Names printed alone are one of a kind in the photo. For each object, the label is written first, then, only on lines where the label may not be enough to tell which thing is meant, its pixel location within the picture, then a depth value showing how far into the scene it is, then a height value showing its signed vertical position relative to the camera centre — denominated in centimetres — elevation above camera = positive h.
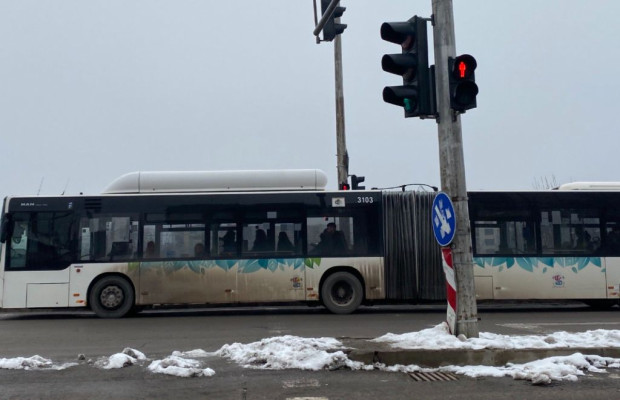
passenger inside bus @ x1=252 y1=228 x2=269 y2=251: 1441 +76
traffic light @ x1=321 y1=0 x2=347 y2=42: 969 +401
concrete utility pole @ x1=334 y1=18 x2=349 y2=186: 1881 +467
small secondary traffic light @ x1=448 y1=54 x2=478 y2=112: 800 +247
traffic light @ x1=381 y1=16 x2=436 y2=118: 827 +282
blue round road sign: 823 +71
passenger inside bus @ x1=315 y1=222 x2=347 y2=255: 1446 +71
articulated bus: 1405 +67
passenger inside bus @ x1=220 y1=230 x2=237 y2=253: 1436 +74
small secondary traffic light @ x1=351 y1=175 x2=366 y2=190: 1631 +246
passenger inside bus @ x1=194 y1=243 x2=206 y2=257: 1430 +58
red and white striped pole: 832 -24
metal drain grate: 686 -123
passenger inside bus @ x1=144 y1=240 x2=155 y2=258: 1422 +60
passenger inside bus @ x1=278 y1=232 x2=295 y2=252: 1443 +70
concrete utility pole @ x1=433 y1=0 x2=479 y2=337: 822 +145
